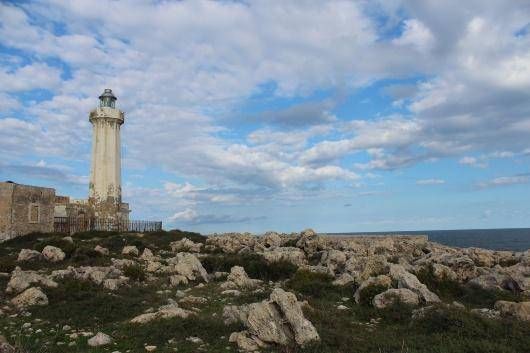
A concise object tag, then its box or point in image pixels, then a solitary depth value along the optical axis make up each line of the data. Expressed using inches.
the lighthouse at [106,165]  1983.3
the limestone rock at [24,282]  659.4
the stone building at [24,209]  1449.3
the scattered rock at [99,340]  422.9
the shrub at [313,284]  663.9
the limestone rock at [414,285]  554.3
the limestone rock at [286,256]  969.3
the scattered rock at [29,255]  976.9
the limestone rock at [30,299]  592.6
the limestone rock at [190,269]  805.2
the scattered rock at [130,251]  1114.1
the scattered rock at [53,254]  1010.1
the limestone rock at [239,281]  736.3
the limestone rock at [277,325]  407.5
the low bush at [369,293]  575.5
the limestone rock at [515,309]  480.1
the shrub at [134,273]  790.5
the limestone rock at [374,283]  592.6
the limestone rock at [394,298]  530.1
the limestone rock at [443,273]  714.8
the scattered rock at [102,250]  1076.3
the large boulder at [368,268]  702.5
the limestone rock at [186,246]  1273.6
